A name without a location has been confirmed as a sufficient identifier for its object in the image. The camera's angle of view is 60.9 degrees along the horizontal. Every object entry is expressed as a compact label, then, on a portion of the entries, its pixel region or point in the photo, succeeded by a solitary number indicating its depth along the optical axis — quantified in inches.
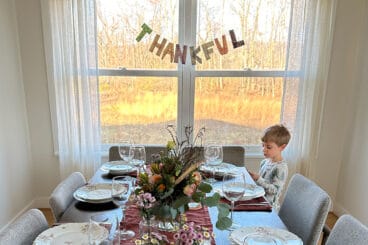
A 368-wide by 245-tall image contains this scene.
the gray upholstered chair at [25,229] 43.3
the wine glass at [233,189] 52.9
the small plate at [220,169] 74.4
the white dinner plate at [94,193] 58.8
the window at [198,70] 105.3
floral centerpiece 42.8
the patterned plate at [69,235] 45.1
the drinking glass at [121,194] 53.2
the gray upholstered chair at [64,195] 56.5
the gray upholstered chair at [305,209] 54.4
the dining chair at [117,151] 86.3
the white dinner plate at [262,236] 45.8
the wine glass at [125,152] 72.4
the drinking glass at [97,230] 43.9
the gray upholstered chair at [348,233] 44.2
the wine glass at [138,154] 69.8
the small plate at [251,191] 61.3
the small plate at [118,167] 73.7
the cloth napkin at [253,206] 57.7
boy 70.7
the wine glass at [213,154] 73.5
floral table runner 46.9
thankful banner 106.7
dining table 52.6
